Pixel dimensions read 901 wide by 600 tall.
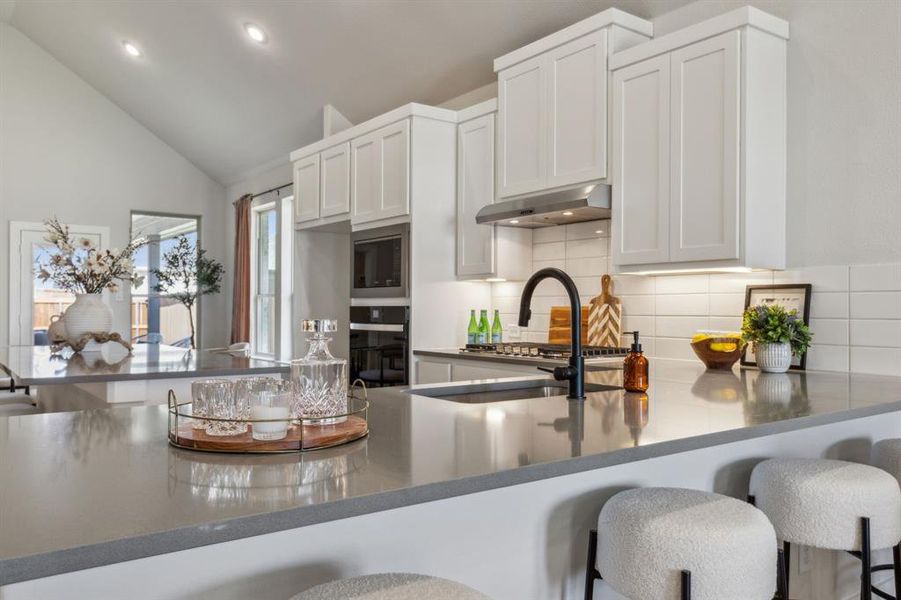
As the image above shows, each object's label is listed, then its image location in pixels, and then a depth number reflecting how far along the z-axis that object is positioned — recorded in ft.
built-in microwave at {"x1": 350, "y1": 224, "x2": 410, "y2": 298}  13.65
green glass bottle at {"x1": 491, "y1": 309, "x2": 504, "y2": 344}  13.84
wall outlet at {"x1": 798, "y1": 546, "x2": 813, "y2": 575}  6.95
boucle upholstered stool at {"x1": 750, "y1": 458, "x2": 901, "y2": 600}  5.33
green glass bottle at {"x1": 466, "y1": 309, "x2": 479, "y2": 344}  13.62
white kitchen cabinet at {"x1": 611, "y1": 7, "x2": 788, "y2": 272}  8.79
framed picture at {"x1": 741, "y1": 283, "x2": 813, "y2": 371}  9.22
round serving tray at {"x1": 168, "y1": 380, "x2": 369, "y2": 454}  3.75
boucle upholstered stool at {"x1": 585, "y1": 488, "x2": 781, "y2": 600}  4.15
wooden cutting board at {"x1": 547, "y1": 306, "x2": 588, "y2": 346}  12.73
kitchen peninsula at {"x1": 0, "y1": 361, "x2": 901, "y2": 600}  2.70
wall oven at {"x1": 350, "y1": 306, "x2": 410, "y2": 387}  13.58
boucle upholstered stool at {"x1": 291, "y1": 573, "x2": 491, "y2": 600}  3.21
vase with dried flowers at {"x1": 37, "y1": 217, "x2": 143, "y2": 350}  12.60
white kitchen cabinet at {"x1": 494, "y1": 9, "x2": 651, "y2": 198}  10.53
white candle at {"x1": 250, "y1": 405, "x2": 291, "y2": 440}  3.82
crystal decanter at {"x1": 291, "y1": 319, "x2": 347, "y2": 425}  4.30
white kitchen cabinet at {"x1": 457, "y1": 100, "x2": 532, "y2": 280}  13.03
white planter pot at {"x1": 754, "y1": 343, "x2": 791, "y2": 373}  8.74
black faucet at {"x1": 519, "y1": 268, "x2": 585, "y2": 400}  5.90
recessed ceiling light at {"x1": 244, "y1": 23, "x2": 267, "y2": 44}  16.71
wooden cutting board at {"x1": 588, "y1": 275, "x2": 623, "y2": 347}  11.70
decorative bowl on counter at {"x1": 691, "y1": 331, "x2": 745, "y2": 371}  9.11
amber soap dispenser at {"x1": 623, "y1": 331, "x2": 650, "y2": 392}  6.56
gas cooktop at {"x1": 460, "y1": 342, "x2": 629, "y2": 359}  10.74
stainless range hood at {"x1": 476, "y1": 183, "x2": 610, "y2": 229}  10.42
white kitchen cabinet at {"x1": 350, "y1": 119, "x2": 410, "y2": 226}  13.60
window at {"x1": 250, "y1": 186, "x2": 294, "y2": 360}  22.43
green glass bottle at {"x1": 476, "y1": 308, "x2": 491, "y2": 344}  13.70
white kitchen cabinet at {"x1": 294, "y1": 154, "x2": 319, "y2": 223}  17.10
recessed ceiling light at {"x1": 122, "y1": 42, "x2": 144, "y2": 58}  20.64
